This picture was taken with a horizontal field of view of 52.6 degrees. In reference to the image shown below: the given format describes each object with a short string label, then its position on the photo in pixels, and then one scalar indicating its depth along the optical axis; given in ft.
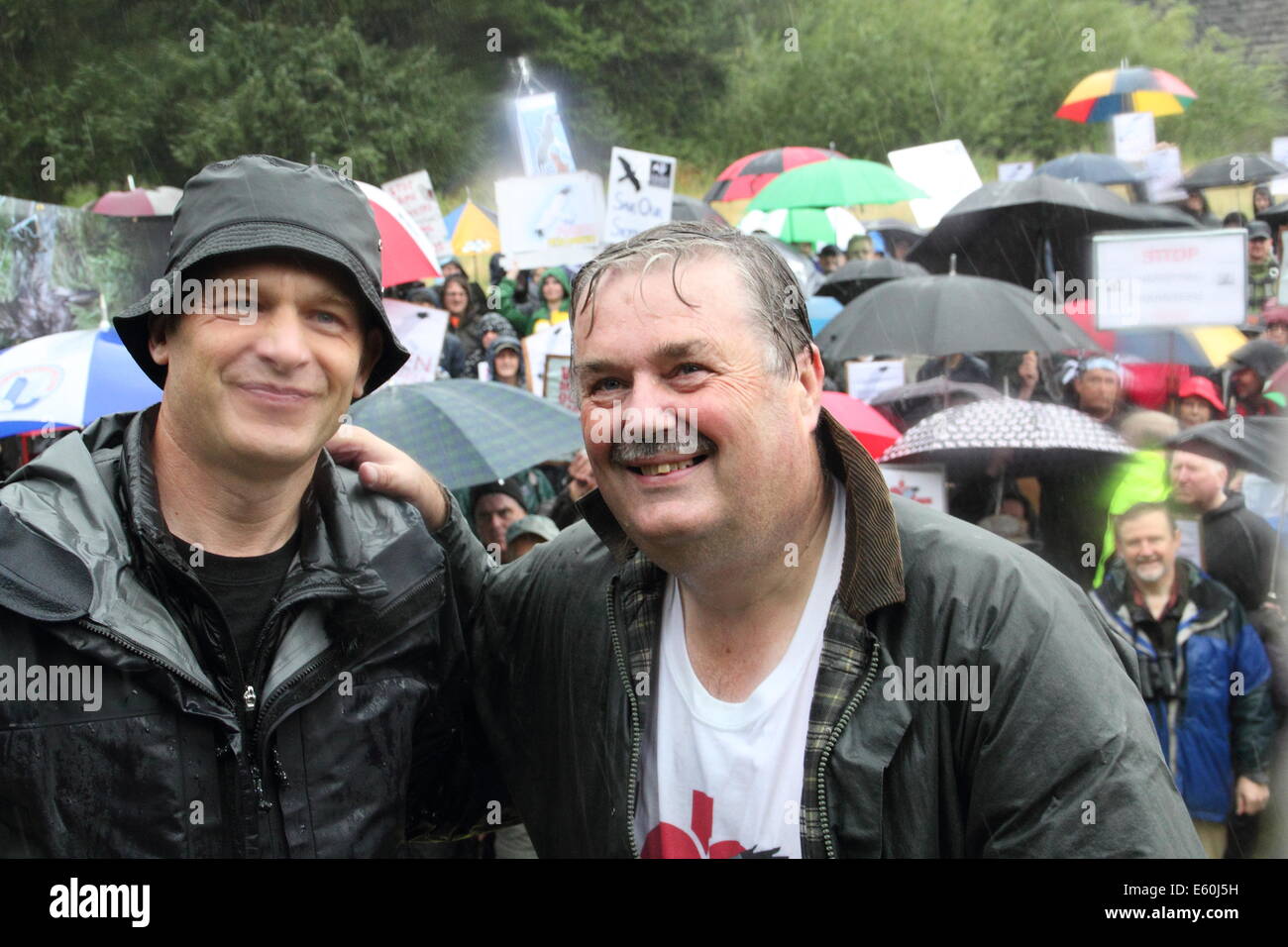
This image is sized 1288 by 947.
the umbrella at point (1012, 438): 17.58
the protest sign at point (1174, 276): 20.30
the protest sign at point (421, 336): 22.44
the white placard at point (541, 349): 24.49
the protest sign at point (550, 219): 28.73
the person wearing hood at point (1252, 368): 24.63
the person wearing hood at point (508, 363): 29.86
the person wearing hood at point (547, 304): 37.58
